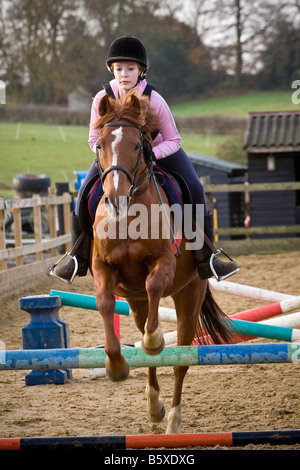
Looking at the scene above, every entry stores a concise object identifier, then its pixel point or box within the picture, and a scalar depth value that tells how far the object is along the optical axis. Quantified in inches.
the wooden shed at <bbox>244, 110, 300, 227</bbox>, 1480.1
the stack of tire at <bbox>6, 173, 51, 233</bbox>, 1689.2
